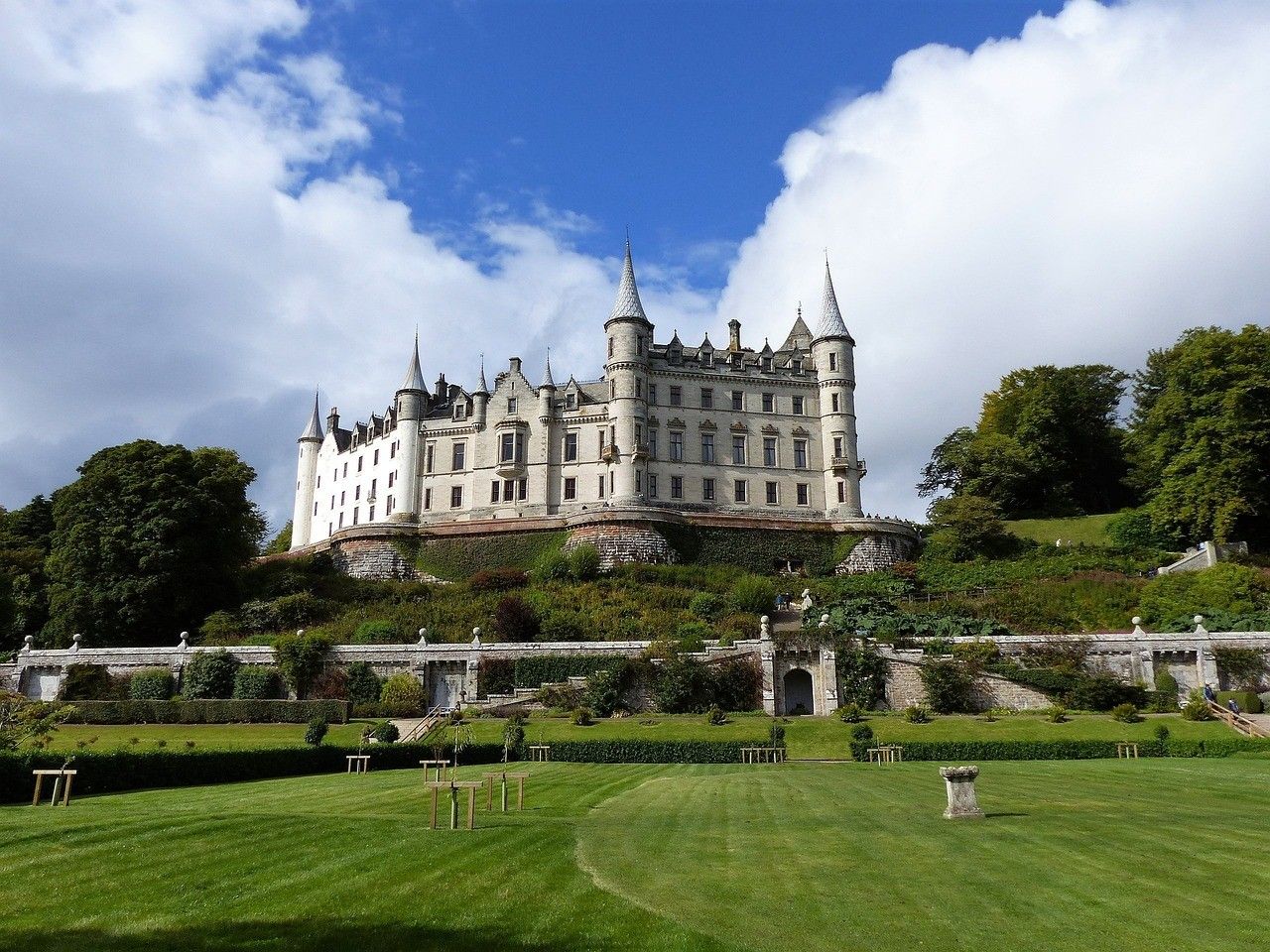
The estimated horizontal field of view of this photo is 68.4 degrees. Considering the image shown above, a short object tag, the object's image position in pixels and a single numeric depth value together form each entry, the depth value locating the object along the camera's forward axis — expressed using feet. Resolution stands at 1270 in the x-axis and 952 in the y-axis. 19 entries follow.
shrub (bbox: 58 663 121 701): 153.07
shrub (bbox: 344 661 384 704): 149.07
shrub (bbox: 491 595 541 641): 162.81
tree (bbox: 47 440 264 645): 172.45
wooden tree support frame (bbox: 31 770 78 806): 60.08
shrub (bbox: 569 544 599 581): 193.57
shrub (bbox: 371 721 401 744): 115.24
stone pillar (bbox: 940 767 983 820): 54.29
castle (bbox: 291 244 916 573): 233.96
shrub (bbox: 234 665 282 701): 149.89
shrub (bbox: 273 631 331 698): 150.20
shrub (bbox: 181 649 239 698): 150.30
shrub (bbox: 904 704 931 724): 126.62
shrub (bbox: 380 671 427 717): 142.82
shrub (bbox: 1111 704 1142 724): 119.03
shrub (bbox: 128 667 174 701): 150.82
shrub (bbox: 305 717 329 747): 113.60
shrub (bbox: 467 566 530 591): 194.29
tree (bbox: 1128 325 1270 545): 181.16
